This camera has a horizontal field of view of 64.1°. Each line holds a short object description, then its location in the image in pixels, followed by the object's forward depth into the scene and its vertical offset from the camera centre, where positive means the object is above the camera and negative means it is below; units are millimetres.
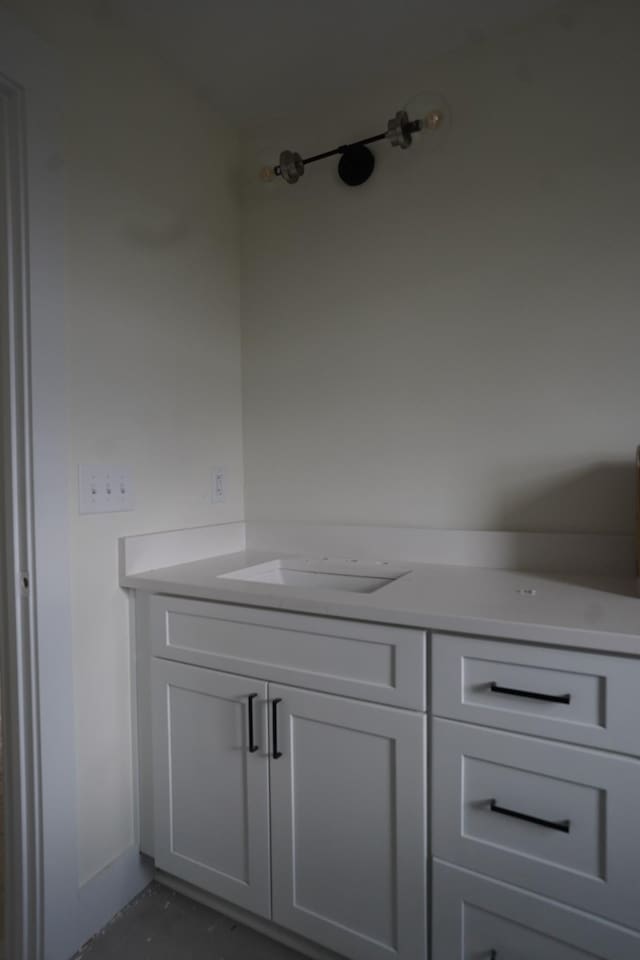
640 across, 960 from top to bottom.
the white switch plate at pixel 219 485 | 1778 -69
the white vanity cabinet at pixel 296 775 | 1054 -717
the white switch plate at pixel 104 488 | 1310 -57
